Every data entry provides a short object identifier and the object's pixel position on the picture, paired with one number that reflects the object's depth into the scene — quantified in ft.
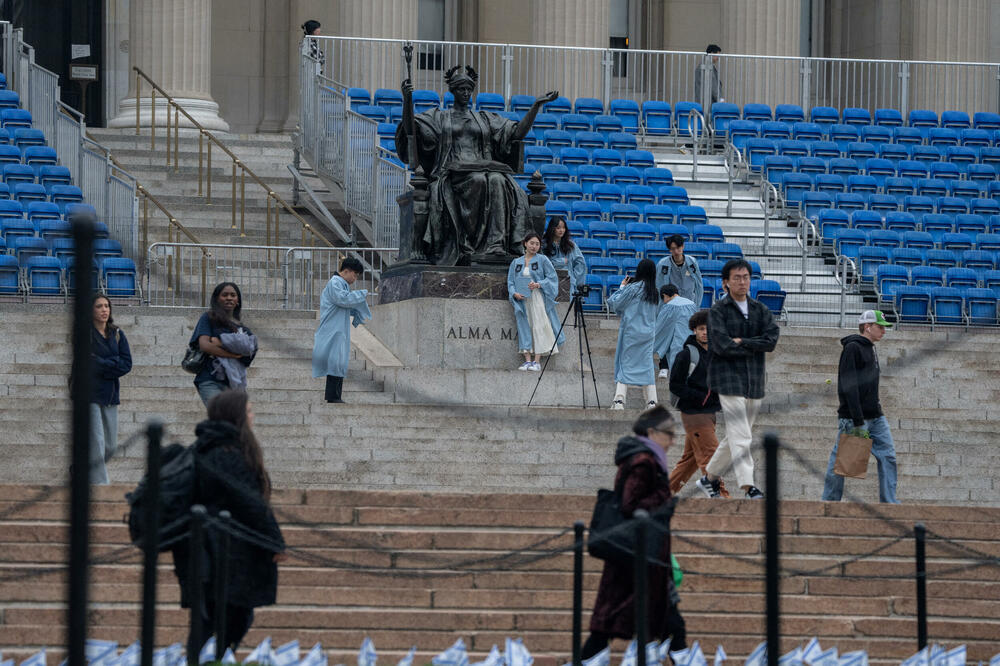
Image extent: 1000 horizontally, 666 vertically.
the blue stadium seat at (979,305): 155.12
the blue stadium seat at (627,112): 196.13
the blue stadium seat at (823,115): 200.13
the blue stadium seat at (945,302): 155.84
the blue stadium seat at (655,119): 197.88
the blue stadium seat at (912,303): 156.04
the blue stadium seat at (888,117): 201.98
